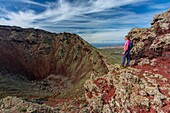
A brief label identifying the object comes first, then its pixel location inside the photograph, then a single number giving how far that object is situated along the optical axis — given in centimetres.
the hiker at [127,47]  913
